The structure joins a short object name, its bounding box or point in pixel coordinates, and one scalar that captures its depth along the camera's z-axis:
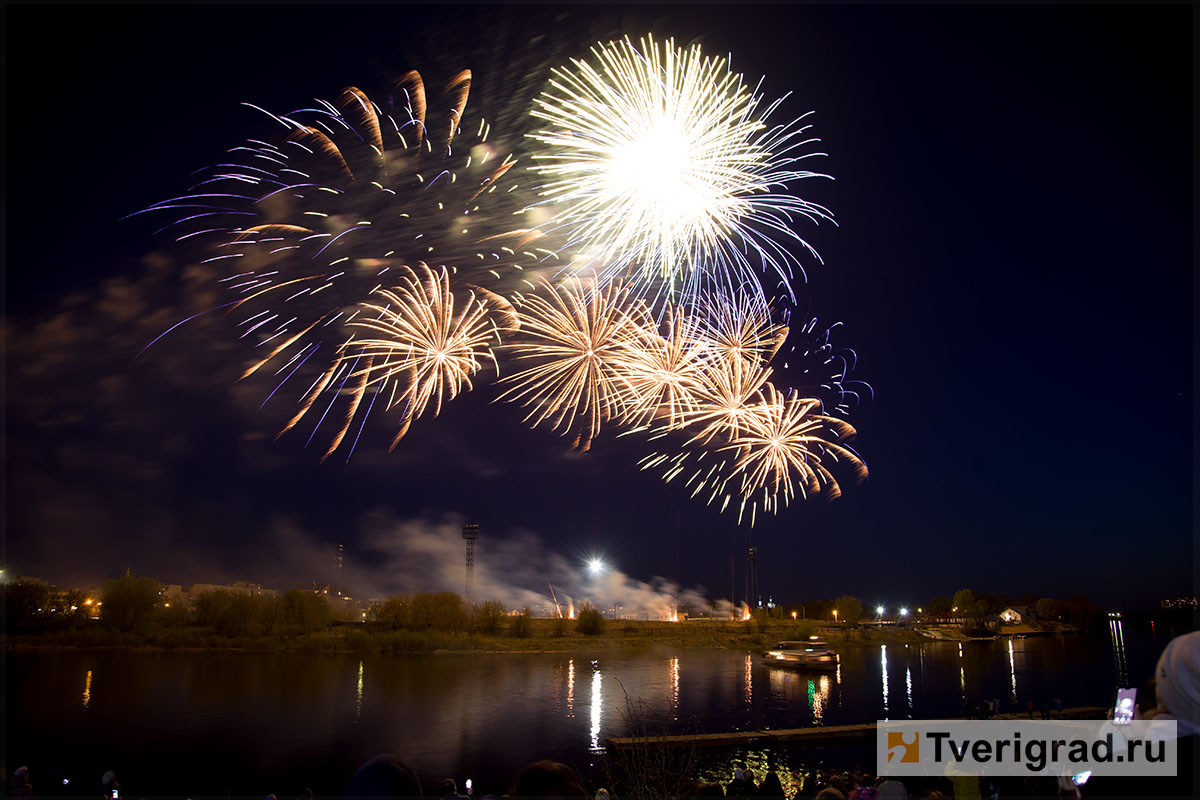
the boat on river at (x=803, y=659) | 57.34
